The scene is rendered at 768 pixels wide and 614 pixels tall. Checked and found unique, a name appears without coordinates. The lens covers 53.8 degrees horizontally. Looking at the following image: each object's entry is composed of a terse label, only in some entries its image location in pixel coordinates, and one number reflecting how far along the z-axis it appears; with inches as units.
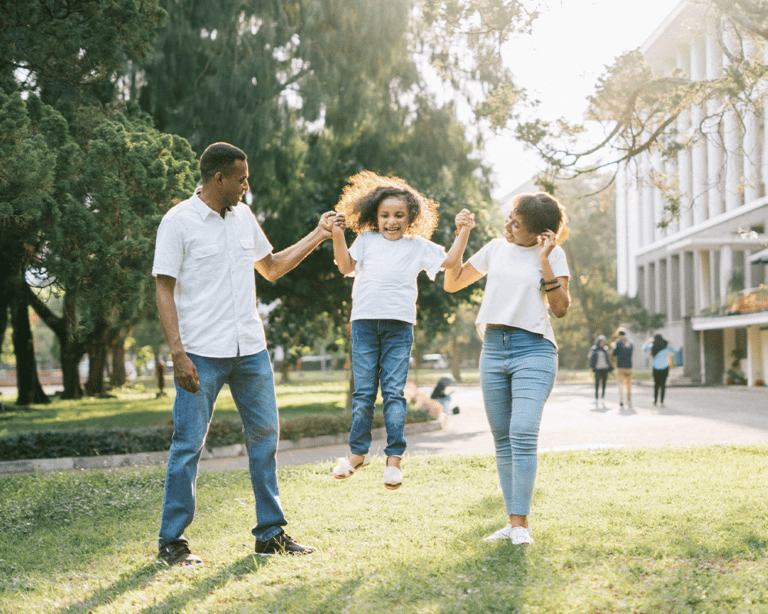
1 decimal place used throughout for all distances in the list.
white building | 1192.8
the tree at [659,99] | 294.4
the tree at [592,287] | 1723.7
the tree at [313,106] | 541.3
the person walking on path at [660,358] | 759.1
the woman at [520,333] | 171.6
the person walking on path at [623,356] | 718.5
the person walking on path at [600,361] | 793.6
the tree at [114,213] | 353.1
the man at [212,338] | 163.5
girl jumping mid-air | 179.6
